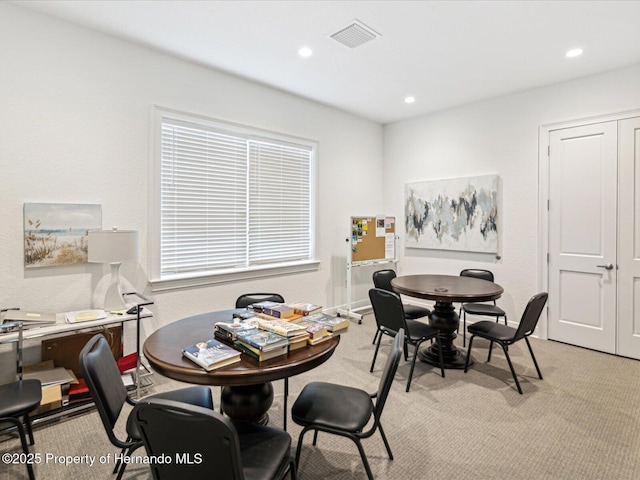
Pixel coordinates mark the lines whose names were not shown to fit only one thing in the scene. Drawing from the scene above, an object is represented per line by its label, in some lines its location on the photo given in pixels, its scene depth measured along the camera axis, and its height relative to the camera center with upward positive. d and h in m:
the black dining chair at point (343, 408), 1.61 -0.90
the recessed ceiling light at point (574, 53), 3.24 +1.81
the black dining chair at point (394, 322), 2.80 -0.73
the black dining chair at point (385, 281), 3.80 -0.53
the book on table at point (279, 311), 2.08 -0.46
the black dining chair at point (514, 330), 2.72 -0.82
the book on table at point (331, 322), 1.95 -0.50
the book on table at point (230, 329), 1.80 -0.49
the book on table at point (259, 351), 1.61 -0.56
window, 3.47 +0.45
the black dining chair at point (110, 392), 1.45 -0.73
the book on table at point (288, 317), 2.05 -0.49
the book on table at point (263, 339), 1.61 -0.50
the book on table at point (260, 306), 2.23 -0.46
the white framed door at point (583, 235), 3.66 +0.04
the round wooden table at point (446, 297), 3.00 -0.52
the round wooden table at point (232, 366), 1.48 -0.59
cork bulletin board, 4.88 +0.00
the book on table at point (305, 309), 2.15 -0.46
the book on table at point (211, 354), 1.52 -0.55
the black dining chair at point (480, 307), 3.68 -0.79
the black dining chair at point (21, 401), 1.78 -0.90
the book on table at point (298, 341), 1.73 -0.54
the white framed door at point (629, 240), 3.50 -0.02
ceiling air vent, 2.88 +1.81
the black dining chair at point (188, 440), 1.08 -0.68
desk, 2.23 -0.64
